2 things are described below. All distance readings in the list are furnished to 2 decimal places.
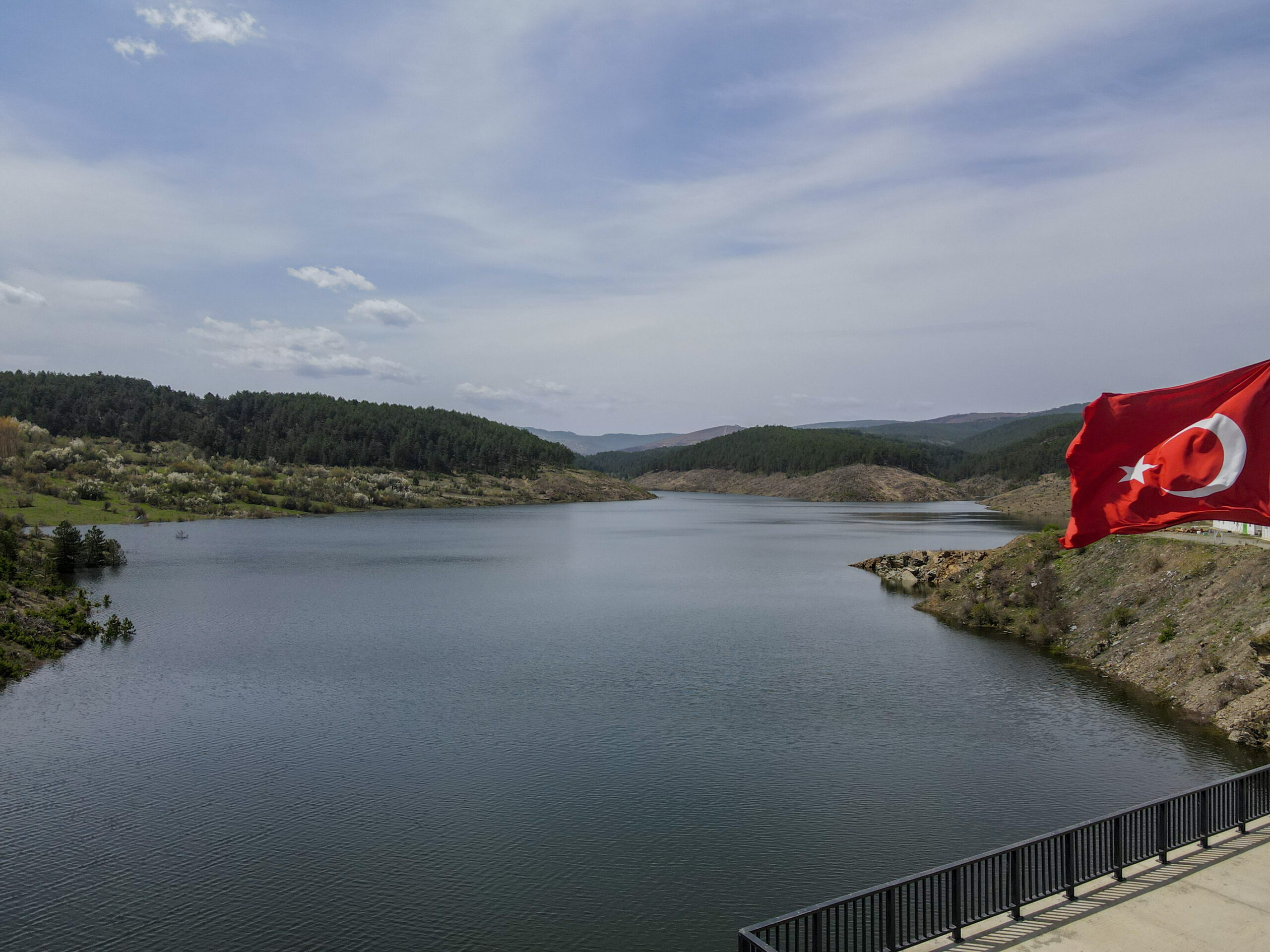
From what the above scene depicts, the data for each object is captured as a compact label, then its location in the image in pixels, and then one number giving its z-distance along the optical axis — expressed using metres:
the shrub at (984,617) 46.09
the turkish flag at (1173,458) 12.45
